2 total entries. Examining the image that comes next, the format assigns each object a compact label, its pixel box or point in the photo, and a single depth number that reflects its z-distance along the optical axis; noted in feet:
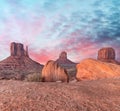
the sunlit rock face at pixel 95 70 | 22.58
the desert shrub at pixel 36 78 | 23.12
